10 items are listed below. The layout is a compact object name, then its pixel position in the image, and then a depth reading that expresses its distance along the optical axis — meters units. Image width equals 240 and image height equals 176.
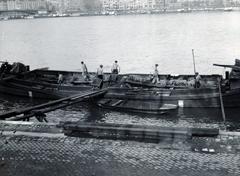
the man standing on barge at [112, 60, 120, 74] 35.25
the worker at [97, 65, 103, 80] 34.32
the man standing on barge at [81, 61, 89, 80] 35.09
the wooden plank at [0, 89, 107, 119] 19.66
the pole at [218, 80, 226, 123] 26.90
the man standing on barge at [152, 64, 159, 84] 32.34
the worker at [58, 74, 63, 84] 34.93
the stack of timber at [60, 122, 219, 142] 15.88
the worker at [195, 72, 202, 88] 29.83
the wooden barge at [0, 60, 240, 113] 29.02
